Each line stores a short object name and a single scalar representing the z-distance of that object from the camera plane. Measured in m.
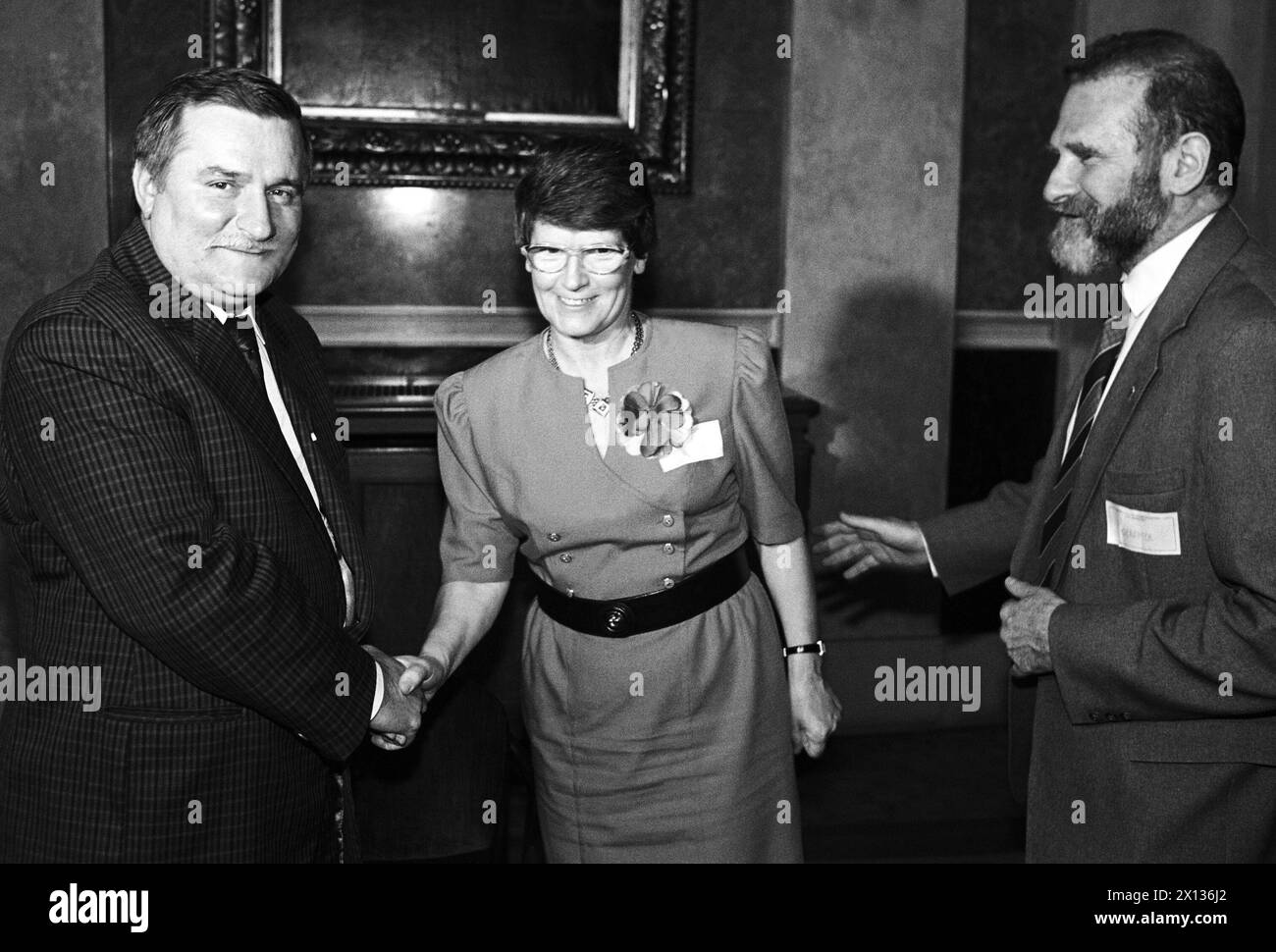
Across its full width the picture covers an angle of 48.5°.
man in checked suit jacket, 1.88
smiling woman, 2.37
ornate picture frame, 4.23
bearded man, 2.04
